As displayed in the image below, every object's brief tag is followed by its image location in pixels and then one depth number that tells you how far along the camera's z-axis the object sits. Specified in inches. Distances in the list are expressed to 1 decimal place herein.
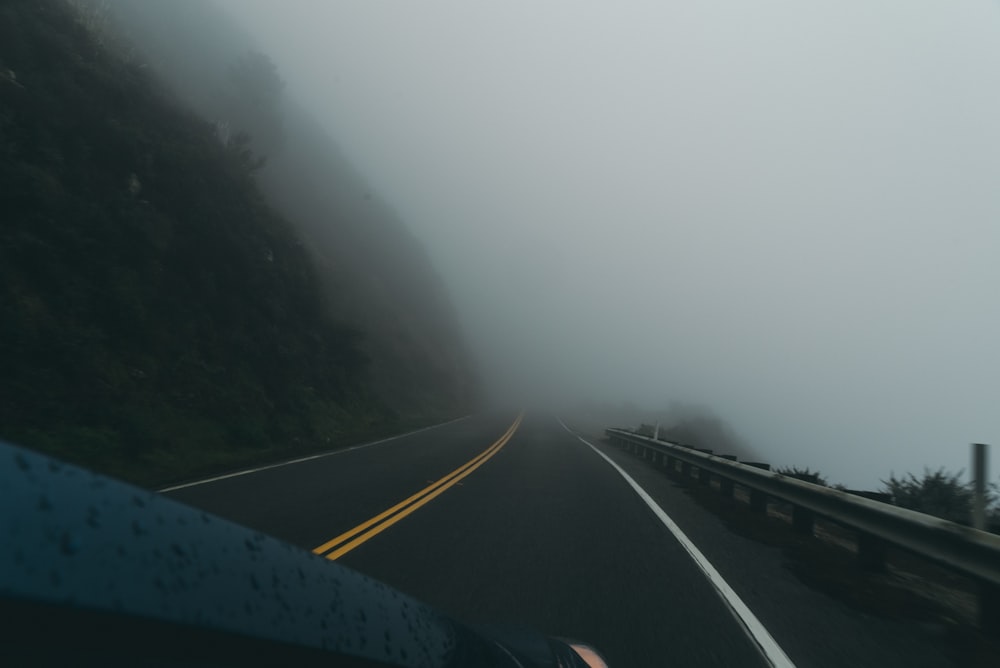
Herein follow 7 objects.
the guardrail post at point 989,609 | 208.7
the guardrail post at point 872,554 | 288.5
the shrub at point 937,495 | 386.3
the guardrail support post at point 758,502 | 435.5
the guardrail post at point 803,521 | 370.3
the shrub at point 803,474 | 411.4
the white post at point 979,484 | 212.5
